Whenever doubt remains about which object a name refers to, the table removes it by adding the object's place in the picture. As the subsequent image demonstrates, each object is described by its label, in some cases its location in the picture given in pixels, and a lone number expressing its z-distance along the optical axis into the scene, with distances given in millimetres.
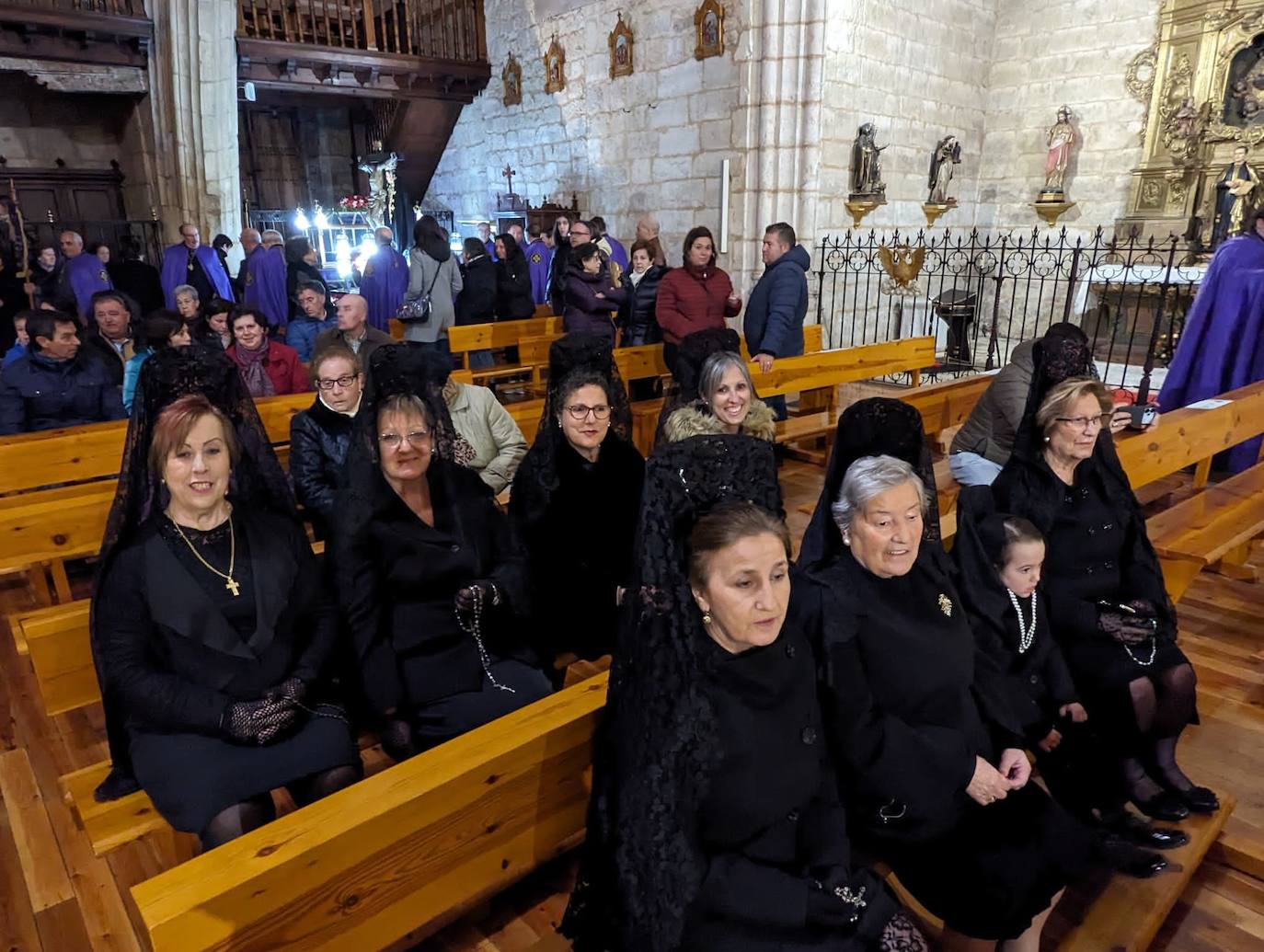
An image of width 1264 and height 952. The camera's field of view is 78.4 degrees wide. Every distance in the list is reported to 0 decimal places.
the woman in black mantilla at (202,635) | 1899
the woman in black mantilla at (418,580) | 2289
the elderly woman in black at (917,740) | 1762
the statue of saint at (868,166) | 9062
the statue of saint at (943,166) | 10367
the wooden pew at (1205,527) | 2975
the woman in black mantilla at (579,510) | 2859
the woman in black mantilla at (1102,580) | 2361
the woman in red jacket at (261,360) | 4605
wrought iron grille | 9039
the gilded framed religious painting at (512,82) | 12219
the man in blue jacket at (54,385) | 4141
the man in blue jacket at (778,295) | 5195
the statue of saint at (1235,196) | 8797
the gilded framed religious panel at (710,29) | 8727
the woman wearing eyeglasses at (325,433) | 3072
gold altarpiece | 8992
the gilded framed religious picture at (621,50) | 10094
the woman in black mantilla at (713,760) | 1471
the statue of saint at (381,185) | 12539
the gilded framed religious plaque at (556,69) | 11266
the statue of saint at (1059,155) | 10305
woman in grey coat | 6094
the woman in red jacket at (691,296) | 5348
